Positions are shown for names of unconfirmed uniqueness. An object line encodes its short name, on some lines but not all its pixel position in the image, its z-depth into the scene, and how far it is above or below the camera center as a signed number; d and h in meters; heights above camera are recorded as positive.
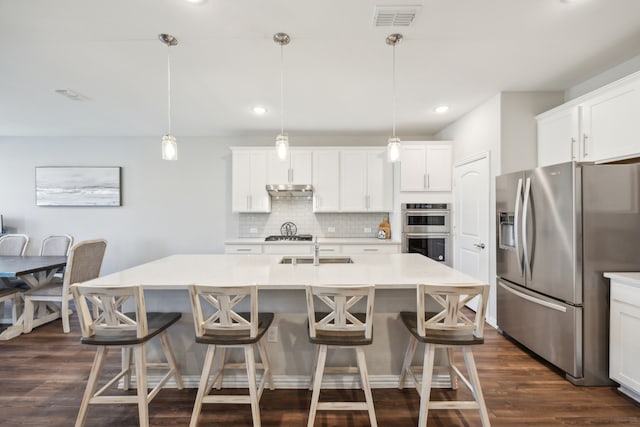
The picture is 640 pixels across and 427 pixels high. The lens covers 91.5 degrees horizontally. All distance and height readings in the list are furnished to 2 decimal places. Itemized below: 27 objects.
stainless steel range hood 4.62 +0.32
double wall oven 4.46 -0.28
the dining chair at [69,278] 3.25 -0.73
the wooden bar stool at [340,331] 1.71 -0.71
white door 3.63 -0.09
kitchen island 2.28 -0.87
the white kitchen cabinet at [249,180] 4.75 +0.47
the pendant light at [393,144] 2.31 +0.51
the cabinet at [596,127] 2.41 +0.74
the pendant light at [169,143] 2.31 +0.51
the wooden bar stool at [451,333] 1.72 -0.72
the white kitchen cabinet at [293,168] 4.74 +0.65
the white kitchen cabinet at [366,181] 4.76 +0.45
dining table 3.25 -0.79
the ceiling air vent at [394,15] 1.98 +1.28
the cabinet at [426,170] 4.52 +0.59
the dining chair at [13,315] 3.28 -1.17
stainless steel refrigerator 2.33 -0.32
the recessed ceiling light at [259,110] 3.88 +1.28
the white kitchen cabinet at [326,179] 4.75 +0.48
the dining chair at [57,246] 4.33 -0.49
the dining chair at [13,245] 4.31 -0.47
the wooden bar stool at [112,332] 1.77 -0.73
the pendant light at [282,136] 2.29 +0.59
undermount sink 2.85 -0.46
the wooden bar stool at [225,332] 1.74 -0.72
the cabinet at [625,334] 2.08 -0.86
